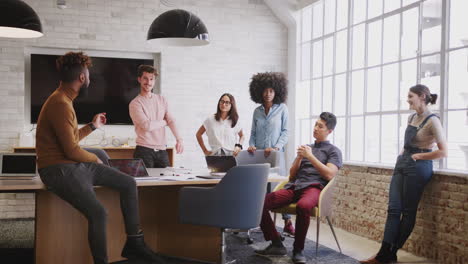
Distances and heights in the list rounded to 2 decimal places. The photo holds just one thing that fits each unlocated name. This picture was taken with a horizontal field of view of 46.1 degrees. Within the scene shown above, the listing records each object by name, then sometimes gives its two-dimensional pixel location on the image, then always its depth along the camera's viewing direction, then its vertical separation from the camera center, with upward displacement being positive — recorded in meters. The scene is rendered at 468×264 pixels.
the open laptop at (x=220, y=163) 4.40 -0.31
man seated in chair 4.65 -0.49
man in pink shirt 4.78 +0.01
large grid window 4.79 +0.61
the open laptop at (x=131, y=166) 4.07 -0.32
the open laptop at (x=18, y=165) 4.01 -0.32
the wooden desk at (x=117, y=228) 3.91 -0.82
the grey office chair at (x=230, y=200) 3.78 -0.52
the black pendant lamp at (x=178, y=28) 4.70 +0.83
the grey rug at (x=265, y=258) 4.73 -1.17
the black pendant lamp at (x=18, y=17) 4.21 +0.81
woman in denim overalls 4.60 -0.46
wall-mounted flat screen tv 7.13 +0.48
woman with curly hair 5.81 +0.04
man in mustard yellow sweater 3.53 -0.28
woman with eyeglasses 5.66 -0.02
